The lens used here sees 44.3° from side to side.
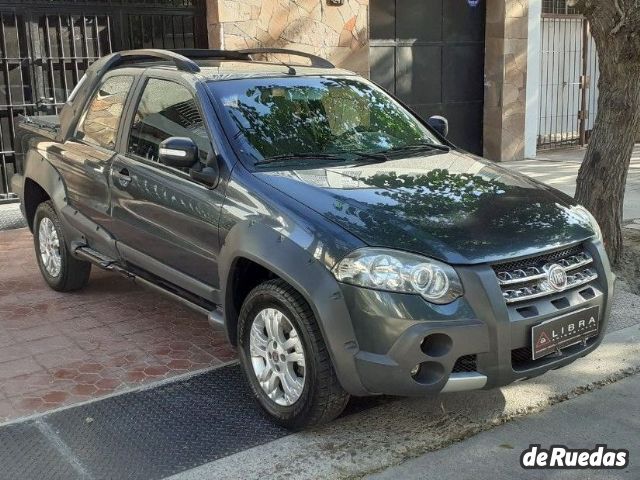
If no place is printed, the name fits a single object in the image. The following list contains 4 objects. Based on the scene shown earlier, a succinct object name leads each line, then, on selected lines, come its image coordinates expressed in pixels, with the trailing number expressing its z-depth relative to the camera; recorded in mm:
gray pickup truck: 3518
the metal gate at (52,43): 9000
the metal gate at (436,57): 11664
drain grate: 3676
